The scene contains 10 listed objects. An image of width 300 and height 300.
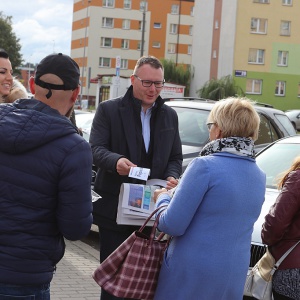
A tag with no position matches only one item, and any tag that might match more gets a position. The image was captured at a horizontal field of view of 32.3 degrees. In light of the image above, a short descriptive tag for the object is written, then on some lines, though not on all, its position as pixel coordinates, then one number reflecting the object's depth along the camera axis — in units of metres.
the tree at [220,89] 46.61
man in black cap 2.21
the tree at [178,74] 54.85
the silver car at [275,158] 5.16
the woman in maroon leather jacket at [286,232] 3.04
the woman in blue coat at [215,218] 2.62
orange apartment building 71.31
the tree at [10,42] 62.03
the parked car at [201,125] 7.32
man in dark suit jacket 3.55
